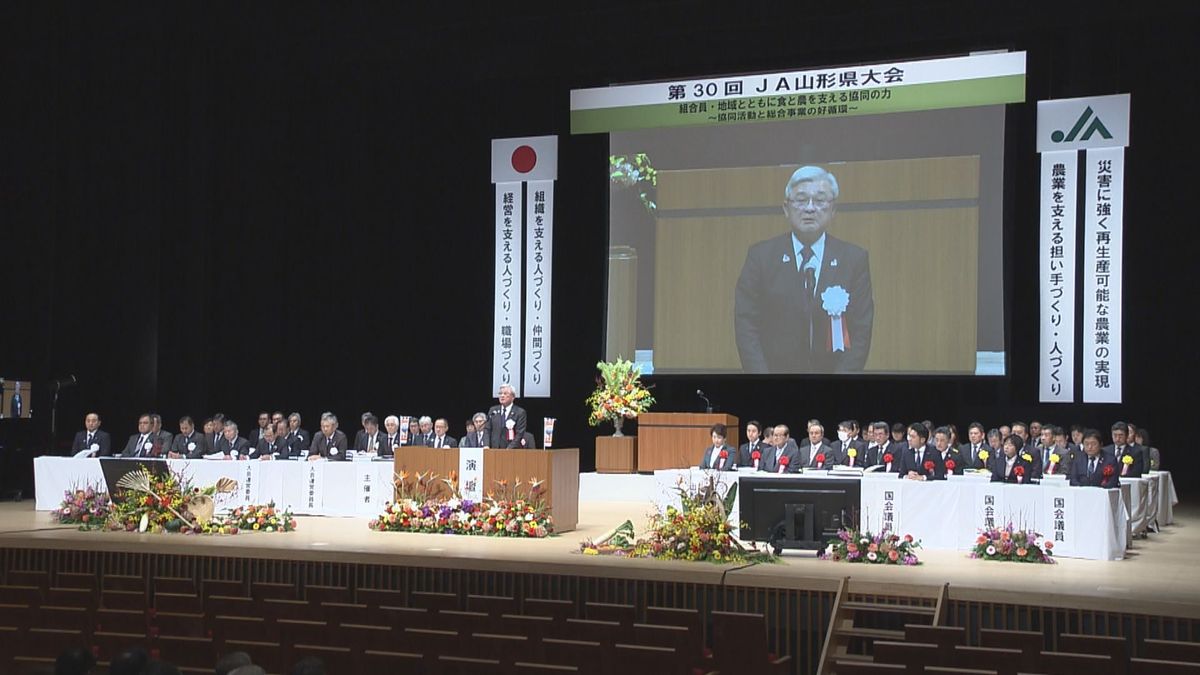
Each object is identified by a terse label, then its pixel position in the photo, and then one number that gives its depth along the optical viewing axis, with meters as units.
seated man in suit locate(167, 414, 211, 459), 12.50
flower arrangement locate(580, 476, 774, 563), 8.29
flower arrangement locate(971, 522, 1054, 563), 8.68
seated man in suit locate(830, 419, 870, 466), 11.61
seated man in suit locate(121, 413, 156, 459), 12.37
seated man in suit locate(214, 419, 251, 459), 12.52
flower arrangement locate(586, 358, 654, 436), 14.25
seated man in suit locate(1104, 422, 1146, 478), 11.32
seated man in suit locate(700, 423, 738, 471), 10.57
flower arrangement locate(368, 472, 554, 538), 9.95
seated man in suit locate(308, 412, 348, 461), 12.23
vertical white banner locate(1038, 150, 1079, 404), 13.26
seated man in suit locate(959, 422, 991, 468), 11.14
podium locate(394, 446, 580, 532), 10.05
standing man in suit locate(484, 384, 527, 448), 11.18
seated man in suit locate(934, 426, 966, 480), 10.13
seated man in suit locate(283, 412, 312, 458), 12.62
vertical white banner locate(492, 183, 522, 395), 15.59
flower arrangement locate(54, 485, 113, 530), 10.21
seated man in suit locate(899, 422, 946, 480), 9.89
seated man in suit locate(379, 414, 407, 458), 12.60
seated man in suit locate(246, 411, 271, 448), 13.02
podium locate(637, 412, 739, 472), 13.83
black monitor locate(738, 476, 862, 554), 8.58
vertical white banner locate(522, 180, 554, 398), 15.43
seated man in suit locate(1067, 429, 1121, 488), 9.36
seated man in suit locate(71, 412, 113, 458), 12.30
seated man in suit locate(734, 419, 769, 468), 10.97
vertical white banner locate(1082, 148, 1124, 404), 13.02
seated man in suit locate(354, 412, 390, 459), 12.66
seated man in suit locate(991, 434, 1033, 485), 9.65
